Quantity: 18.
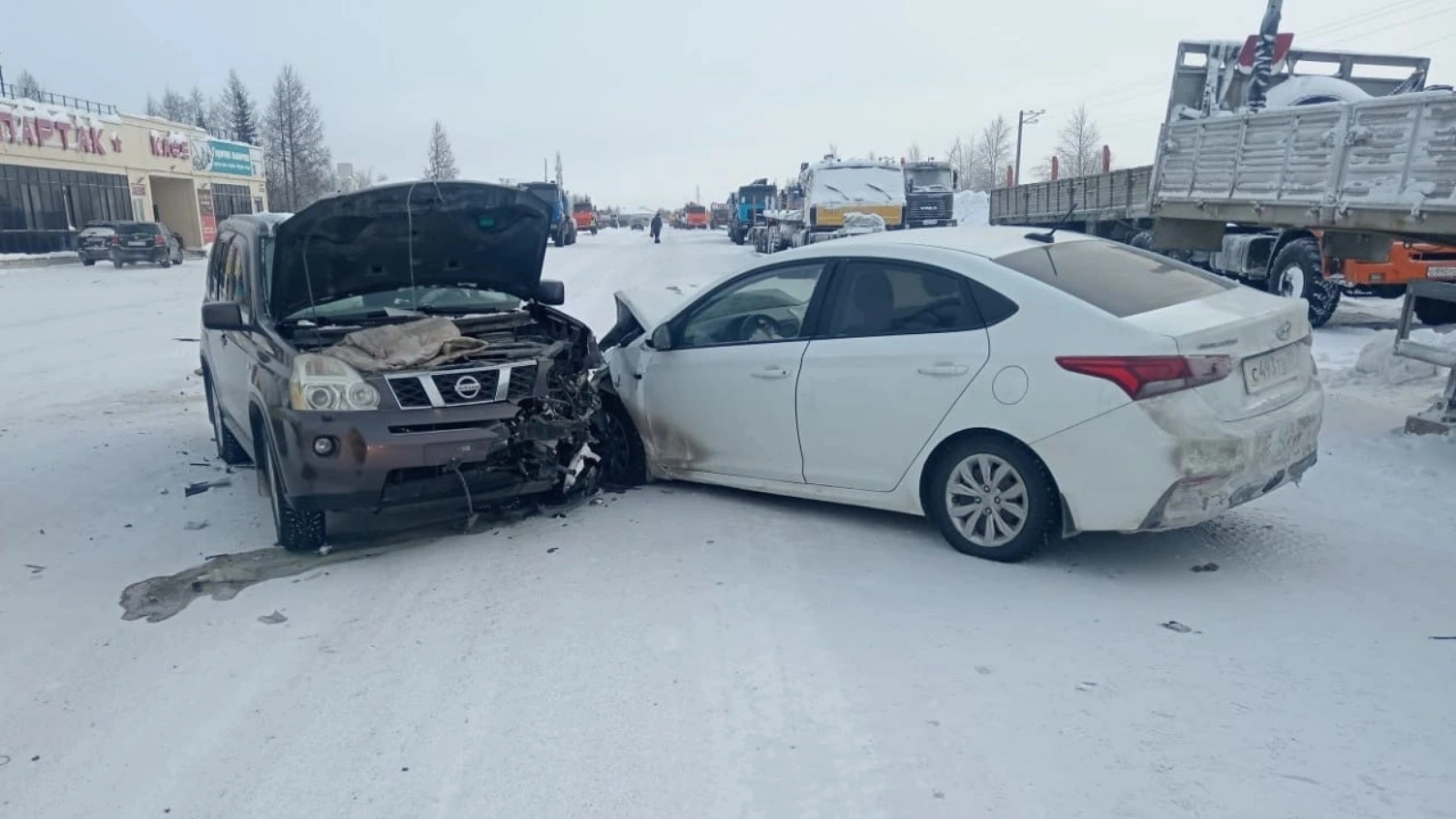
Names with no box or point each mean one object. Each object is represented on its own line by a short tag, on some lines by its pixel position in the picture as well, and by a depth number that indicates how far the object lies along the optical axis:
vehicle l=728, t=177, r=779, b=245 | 45.66
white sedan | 4.53
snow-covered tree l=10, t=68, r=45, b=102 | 86.74
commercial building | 40.12
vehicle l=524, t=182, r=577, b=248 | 37.41
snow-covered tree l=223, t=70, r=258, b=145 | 81.75
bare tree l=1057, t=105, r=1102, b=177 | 74.25
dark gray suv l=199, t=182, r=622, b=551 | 5.18
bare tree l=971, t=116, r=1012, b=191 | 100.14
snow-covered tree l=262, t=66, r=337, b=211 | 73.19
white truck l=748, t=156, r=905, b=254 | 27.27
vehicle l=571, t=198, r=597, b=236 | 72.75
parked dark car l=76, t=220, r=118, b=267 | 34.12
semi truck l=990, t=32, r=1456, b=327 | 8.19
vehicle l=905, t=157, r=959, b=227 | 30.75
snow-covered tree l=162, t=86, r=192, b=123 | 97.74
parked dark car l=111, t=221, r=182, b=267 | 33.69
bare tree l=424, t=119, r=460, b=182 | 92.69
